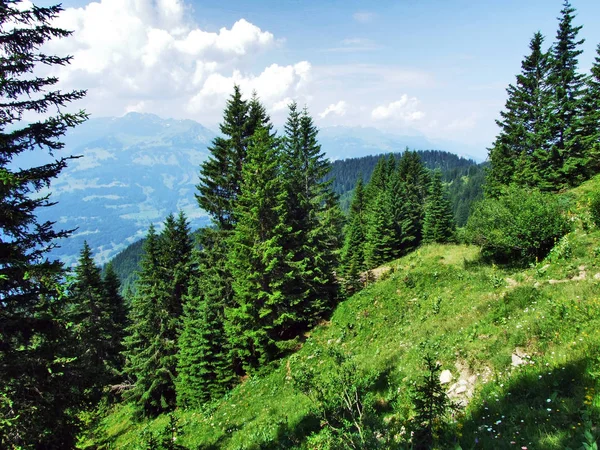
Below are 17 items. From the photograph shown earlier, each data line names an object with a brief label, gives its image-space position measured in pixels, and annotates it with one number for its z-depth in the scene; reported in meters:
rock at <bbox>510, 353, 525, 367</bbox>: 7.27
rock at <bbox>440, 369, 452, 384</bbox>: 8.41
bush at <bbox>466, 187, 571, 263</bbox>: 14.29
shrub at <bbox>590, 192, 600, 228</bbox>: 12.91
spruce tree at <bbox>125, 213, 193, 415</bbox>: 25.45
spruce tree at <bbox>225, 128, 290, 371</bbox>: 19.11
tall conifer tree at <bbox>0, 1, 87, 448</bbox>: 7.21
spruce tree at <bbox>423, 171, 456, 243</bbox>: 42.38
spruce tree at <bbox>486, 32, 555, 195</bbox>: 30.17
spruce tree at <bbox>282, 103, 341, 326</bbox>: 20.97
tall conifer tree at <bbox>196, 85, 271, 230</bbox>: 23.80
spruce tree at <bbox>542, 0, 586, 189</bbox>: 27.91
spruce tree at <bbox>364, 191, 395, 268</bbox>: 39.62
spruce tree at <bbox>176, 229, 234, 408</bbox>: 20.41
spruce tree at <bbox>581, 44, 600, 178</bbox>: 27.20
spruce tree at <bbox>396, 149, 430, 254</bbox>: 47.75
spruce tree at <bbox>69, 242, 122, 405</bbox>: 32.09
